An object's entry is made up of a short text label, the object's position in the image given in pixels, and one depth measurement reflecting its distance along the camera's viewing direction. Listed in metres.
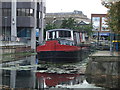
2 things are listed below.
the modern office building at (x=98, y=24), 91.31
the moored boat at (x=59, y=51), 30.88
